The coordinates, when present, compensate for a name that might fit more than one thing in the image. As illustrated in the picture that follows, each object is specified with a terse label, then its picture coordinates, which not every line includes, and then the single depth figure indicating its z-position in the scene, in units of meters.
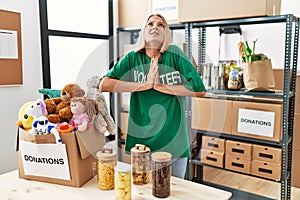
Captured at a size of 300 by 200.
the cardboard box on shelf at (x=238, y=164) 2.41
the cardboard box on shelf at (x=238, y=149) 2.40
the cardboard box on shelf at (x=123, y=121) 2.93
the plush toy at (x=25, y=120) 1.15
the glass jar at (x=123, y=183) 1.01
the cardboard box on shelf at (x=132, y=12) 2.91
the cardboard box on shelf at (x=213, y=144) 2.53
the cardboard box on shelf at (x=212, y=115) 2.46
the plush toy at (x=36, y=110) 1.14
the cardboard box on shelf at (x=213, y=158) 2.53
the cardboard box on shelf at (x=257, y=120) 2.22
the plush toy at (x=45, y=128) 1.10
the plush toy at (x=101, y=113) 1.23
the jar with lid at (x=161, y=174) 1.05
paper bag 2.19
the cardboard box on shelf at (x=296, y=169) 2.57
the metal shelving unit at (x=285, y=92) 2.09
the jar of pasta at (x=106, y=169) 1.10
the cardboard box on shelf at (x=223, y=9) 2.13
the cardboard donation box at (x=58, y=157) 1.11
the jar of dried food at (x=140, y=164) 1.12
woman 1.44
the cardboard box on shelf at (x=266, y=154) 2.26
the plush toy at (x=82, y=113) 1.15
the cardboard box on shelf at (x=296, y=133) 2.52
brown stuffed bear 1.17
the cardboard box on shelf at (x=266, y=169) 2.27
